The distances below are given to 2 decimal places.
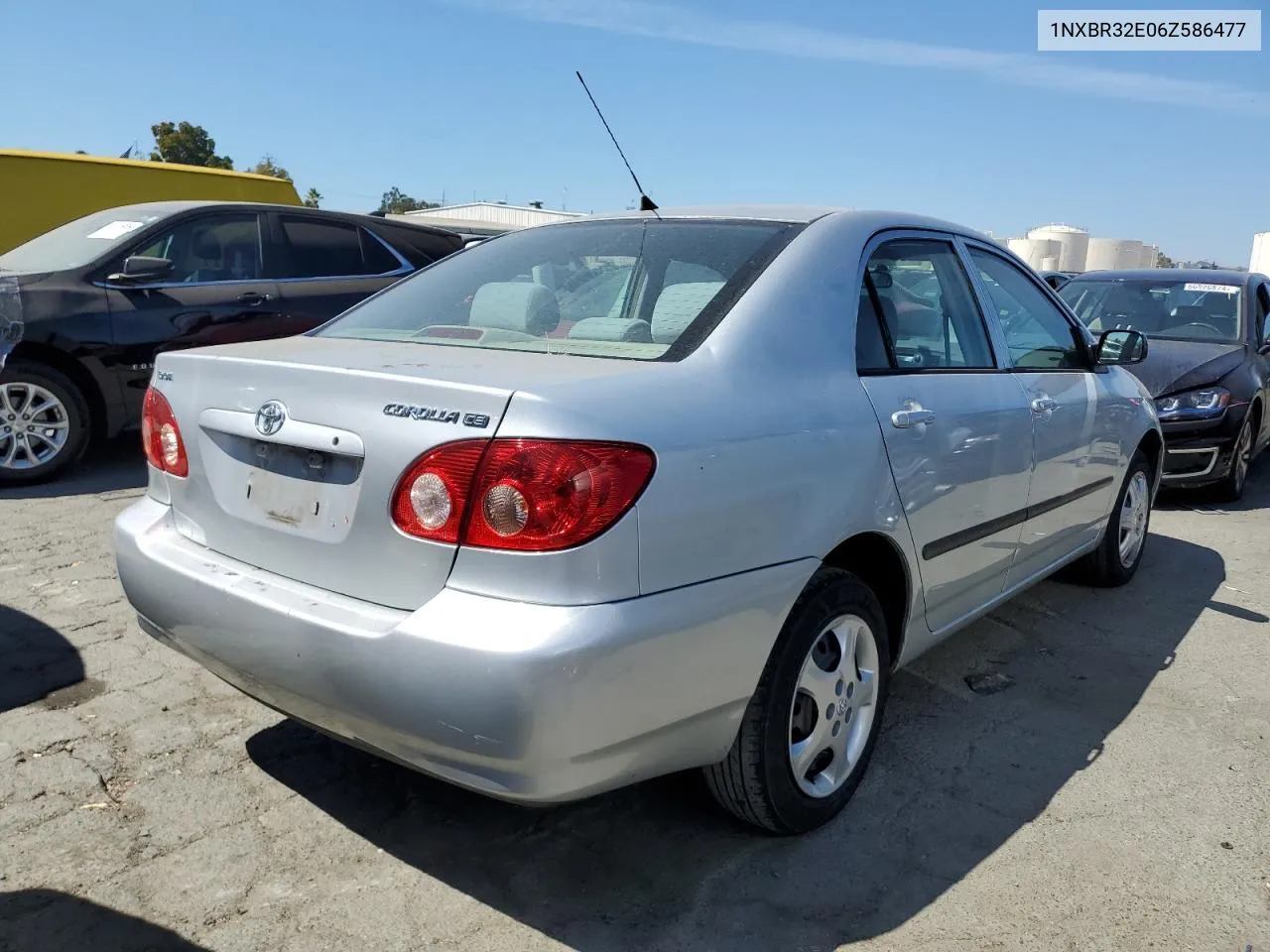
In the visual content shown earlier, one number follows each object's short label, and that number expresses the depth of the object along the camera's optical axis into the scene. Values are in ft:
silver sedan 6.34
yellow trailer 29.86
